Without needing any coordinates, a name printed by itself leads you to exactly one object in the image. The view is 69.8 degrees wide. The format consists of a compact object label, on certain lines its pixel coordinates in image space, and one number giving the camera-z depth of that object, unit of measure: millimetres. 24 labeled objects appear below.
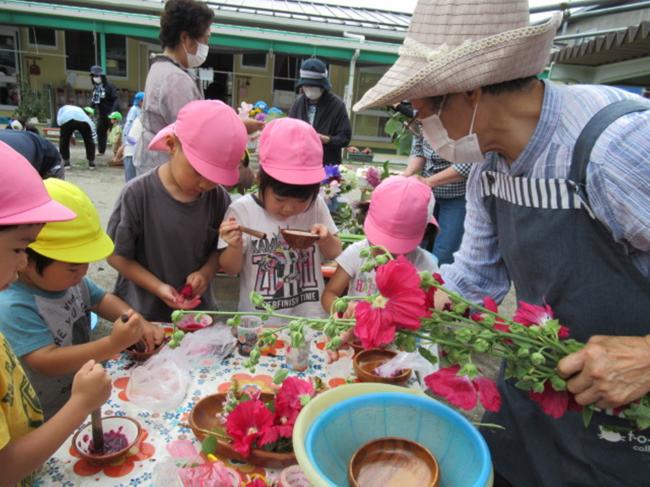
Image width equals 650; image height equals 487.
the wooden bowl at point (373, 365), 1493
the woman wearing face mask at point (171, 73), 2752
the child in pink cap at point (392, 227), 2010
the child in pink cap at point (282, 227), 2070
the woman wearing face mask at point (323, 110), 4652
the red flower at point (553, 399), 925
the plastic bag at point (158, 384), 1397
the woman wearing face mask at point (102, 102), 10373
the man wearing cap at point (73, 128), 9102
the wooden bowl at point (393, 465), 898
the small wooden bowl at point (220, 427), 1185
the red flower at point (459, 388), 966
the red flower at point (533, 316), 945
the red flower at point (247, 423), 1172
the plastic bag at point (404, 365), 1541
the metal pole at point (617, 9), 3381
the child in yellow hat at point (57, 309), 1396
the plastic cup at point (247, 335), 1732
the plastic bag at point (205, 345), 1661
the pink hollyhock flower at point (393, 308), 866
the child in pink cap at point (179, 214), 1920
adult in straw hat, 935
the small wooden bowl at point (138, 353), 1606
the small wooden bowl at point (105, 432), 1144
